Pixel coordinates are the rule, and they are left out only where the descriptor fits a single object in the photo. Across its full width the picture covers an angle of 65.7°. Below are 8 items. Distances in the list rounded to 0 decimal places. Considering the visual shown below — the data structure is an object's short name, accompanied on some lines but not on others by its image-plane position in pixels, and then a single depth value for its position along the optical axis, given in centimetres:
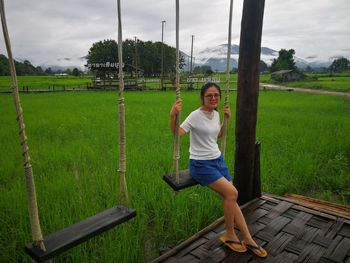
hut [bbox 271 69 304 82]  4050
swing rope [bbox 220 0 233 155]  214
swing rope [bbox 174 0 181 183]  188
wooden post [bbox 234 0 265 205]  249
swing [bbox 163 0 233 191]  197
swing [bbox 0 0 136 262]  131
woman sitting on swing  206
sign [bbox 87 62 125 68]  2392
